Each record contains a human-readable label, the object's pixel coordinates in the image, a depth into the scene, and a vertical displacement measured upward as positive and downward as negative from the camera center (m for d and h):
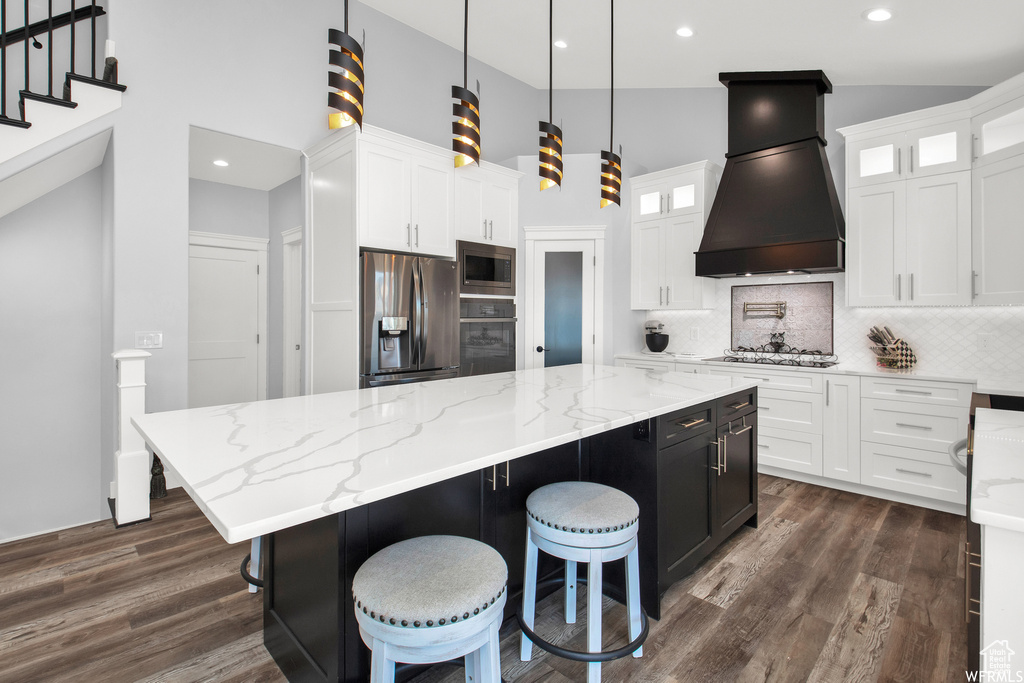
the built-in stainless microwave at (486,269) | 4.02 +0.57
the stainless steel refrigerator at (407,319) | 3.37 +0.12
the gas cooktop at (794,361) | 3.88 -0.20
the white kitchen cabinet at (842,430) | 3.51 -0.67
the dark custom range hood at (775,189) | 3.63 +1.16
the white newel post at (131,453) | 2.85 -0.70
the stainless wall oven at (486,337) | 4.04 -0.01
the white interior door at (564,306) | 4.70 +0.29
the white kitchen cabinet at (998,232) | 2.92 +0.65
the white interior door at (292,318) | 4.96 +0.19
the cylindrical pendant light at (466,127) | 2.06 +0.90
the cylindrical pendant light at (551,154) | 2.55 +0.96
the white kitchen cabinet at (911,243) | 3.21 +0.65
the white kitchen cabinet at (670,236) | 4.43 +0.94
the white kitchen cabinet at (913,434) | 3.15 -0.65
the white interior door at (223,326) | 4.77 +0.10
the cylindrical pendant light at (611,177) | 2.82 +0.92
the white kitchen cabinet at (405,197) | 3.40 +1.02
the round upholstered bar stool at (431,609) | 1.10 -0.62
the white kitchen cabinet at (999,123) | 2.88 +1.32
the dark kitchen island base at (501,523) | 1.41 -0.66
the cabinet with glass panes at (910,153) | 3.20 +1.28
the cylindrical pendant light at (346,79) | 1.64 +0.88
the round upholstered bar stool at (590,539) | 1.59 -0.66
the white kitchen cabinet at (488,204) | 4.04 +1.13
